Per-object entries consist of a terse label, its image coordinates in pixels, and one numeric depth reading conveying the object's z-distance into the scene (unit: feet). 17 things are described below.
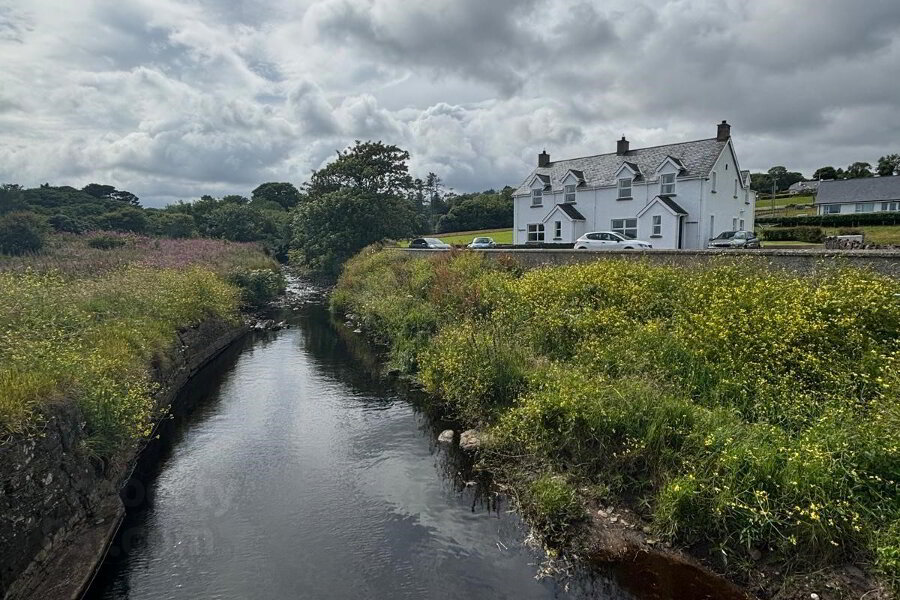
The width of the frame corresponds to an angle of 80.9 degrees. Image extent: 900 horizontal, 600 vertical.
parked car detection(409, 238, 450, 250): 155.43
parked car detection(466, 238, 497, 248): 131.81
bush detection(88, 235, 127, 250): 110.01
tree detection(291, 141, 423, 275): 158.30
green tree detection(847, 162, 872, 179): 314.76
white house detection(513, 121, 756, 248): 117.19
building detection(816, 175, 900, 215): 200.03
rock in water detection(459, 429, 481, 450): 42.13
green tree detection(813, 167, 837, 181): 327.26
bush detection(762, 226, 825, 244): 126.11
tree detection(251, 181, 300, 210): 369.09
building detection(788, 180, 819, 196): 313.40
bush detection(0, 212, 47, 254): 93.04
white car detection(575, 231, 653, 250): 103.91
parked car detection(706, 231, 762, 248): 102.12
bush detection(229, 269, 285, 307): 112.57
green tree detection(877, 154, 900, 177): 298.35
